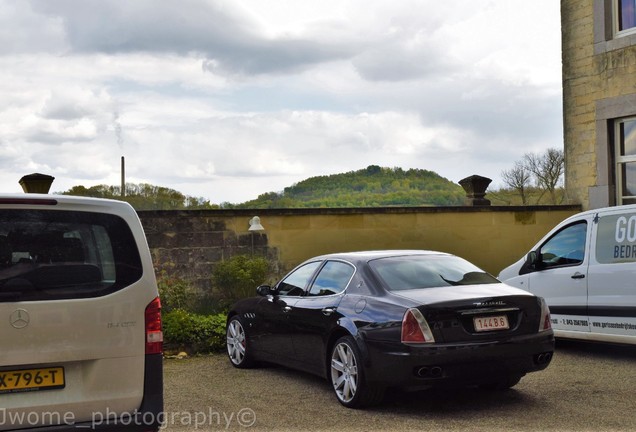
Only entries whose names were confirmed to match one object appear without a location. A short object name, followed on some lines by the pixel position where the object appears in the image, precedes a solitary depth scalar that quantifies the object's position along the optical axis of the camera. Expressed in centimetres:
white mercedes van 491
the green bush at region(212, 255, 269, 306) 1484
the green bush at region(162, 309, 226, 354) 1159
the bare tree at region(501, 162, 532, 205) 2908
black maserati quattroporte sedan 710
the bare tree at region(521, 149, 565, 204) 2814
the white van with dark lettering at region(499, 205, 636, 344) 957
